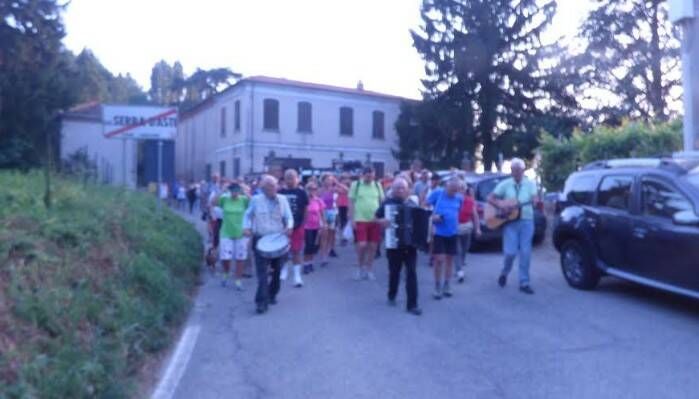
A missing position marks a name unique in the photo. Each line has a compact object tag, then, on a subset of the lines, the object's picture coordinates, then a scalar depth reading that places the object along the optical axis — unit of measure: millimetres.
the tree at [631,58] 34125
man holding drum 9586
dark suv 8422
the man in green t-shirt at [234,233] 11867
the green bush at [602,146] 16781
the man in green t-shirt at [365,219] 12250
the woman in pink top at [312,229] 12922
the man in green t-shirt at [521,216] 10484
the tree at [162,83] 79688
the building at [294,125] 43406
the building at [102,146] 31438
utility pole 14812
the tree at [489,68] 39406
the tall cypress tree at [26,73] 27109
